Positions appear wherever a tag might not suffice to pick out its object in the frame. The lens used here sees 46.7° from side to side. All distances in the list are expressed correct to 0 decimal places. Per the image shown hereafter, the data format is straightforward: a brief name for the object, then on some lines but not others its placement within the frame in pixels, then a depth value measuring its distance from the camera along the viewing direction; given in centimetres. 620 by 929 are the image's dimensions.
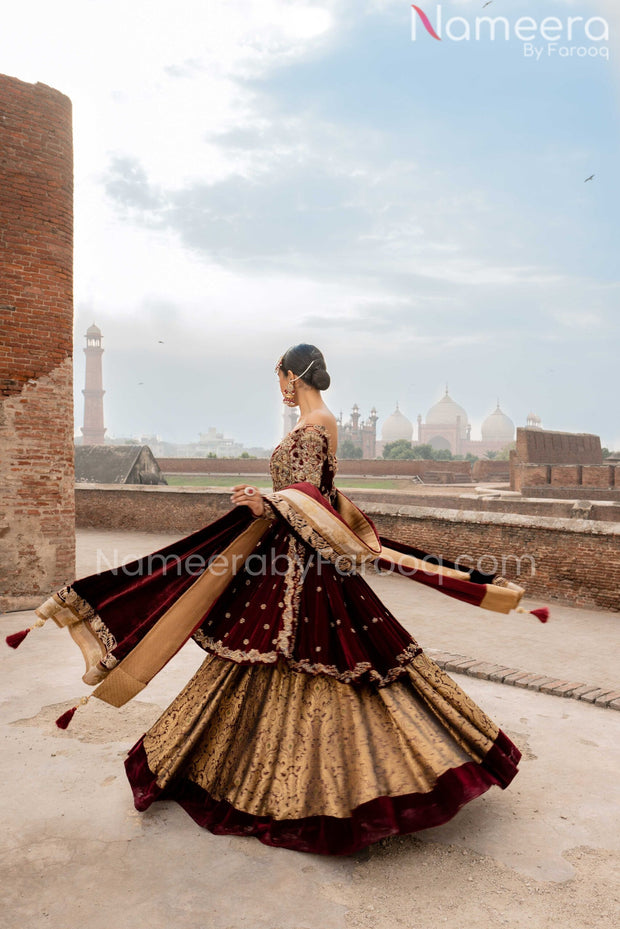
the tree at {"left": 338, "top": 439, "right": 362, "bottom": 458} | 8156
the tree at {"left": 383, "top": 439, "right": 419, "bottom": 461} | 6449
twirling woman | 293
